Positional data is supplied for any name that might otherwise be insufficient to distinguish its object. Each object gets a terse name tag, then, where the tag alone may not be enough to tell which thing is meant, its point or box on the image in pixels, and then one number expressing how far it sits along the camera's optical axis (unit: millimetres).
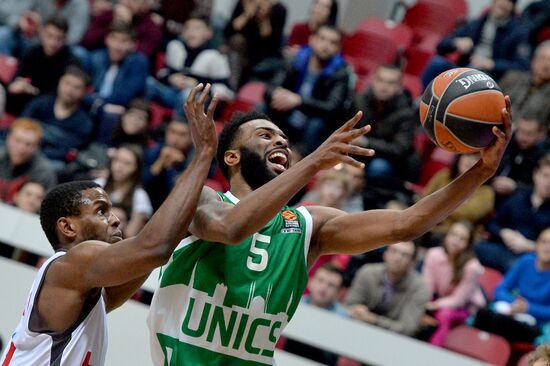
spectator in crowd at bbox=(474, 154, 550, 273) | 13052
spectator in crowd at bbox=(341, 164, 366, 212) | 13610
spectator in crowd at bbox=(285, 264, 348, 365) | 11777
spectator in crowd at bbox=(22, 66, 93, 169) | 15449
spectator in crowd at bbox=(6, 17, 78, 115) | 16684
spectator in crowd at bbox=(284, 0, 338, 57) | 17183
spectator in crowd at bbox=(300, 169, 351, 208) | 13354
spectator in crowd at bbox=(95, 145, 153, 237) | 13755
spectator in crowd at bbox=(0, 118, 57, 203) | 13899
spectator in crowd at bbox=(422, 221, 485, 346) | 12119
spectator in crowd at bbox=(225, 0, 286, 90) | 17578
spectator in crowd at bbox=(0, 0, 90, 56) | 18274
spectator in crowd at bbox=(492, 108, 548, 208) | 13886
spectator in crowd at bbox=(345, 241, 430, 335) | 11843
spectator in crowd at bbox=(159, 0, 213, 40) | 18996
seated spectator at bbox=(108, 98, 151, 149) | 15121
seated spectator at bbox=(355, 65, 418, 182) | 14517
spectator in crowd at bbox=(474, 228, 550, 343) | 11607
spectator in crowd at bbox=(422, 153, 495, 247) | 13367
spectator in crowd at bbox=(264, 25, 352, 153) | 15095
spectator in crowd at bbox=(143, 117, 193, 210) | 14543
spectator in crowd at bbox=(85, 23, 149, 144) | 16093
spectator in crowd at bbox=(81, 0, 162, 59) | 18024
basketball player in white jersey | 6263
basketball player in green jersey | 6661
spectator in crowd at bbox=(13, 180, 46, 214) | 13104
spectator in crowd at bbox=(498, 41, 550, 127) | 14267
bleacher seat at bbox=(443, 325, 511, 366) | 11311
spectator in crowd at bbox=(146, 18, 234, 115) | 16658
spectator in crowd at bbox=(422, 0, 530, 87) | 15883
